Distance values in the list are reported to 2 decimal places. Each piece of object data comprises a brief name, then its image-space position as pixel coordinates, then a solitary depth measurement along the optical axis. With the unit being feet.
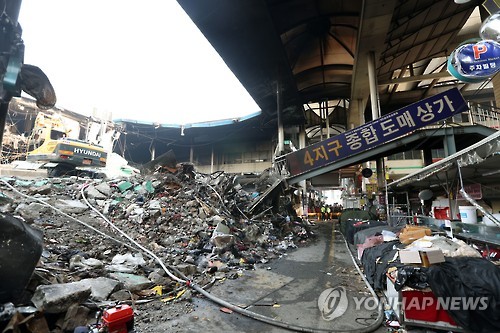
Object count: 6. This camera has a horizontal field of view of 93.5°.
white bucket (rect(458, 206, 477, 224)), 15.53
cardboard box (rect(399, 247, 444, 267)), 9.26
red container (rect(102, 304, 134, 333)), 7.10
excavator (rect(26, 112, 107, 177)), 33.50
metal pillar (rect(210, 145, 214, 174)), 77.82
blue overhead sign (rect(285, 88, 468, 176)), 24.35
